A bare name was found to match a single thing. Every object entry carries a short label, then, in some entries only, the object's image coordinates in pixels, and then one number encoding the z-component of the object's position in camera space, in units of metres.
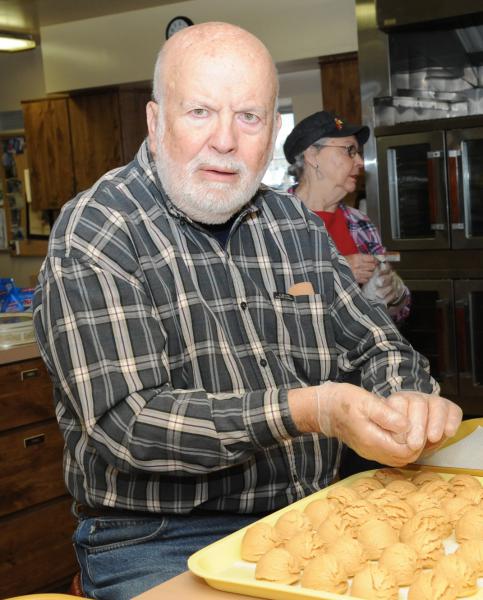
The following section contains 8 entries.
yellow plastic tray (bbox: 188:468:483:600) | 1.02
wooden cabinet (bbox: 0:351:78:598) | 3.09
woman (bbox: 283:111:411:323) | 3.68
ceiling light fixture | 4.25
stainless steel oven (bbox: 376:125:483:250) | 4.31
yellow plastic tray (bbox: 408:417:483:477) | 1.45
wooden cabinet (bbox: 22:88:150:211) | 6.78
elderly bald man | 1.37
